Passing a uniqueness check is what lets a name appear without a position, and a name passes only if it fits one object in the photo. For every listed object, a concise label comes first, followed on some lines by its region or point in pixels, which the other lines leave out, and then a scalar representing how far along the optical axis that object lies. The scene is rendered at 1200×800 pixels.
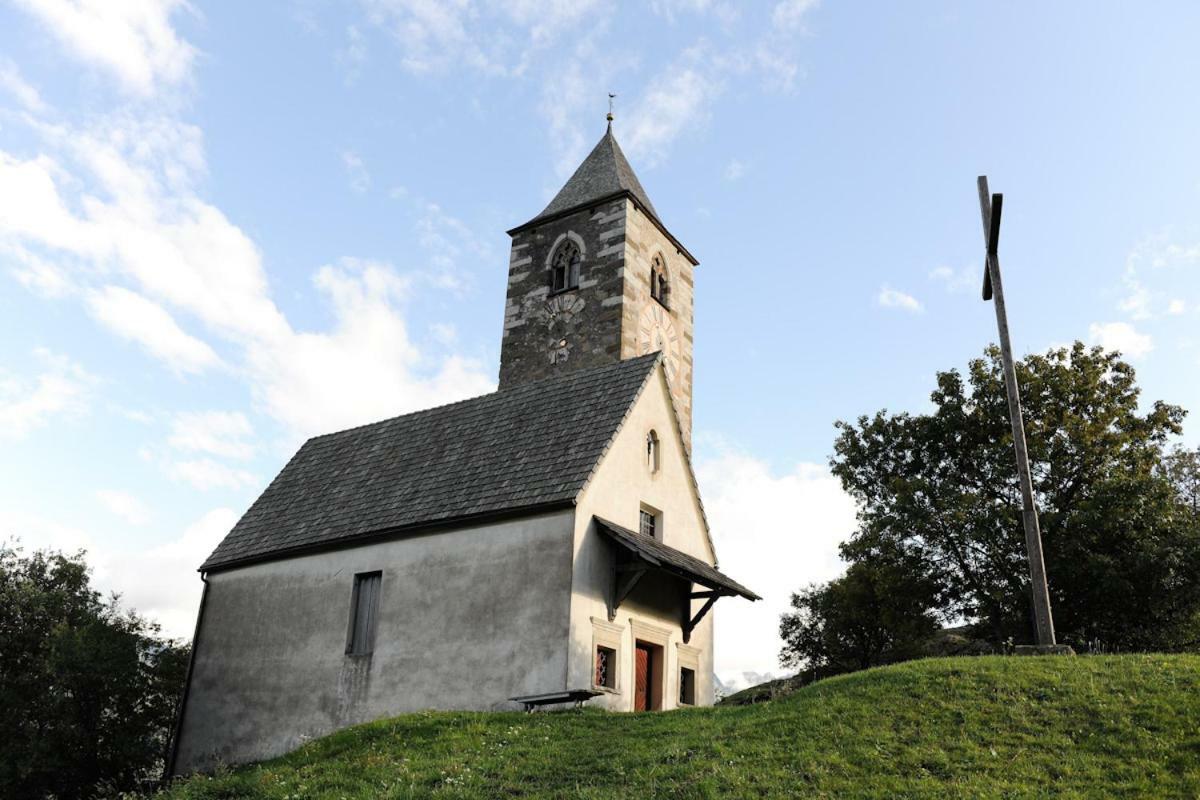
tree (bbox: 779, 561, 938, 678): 29.80
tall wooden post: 16.73
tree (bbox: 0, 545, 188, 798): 22.12
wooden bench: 17.27
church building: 19.55
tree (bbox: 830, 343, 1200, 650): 26.19
